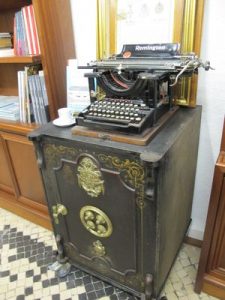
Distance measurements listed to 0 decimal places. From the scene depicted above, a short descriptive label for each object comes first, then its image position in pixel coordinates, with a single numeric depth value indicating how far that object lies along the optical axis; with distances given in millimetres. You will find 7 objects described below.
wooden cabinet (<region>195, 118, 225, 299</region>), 970
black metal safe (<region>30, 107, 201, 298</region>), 834
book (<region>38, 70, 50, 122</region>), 1276
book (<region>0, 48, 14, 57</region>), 1376
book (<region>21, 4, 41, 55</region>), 1218
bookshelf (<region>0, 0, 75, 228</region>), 1157
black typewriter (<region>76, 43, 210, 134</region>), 870
